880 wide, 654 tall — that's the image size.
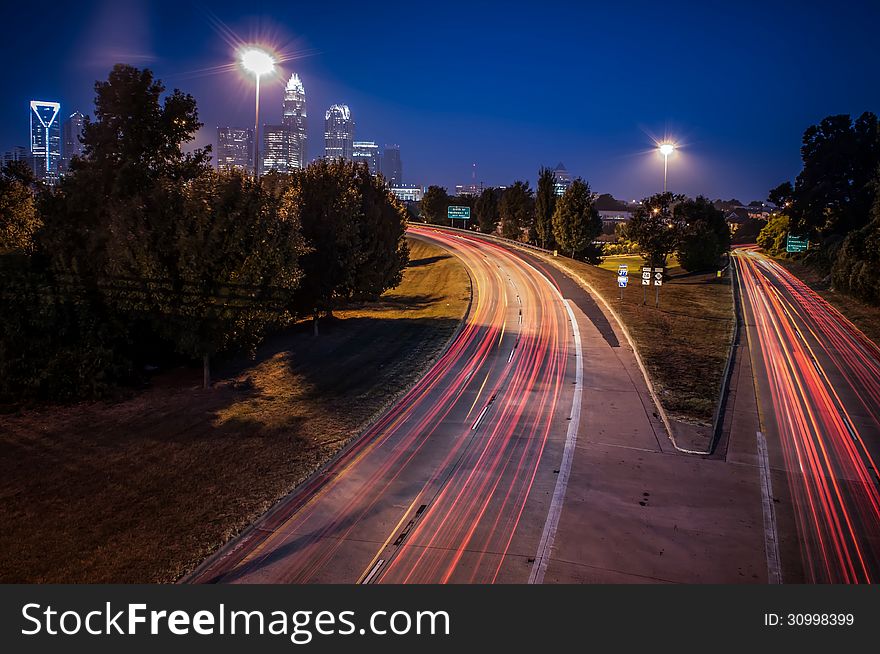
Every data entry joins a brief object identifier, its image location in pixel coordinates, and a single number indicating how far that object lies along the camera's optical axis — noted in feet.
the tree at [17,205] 87.65
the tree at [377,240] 109.70
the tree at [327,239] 102.37
